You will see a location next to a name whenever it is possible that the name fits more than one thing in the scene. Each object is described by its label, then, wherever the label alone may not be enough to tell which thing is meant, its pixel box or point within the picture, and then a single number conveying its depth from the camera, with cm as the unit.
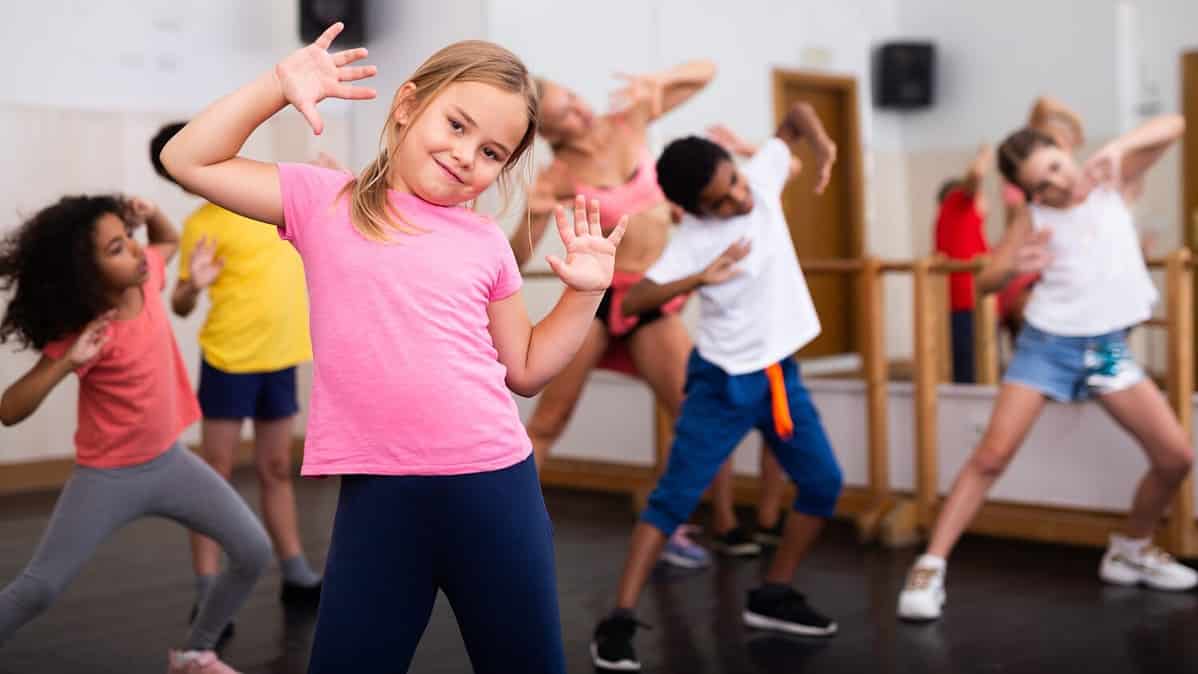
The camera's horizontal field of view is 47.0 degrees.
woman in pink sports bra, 401
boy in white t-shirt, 317
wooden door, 862
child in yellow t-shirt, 365
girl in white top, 354
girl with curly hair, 269
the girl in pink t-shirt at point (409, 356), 166
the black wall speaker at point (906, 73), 927
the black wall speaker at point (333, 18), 655
